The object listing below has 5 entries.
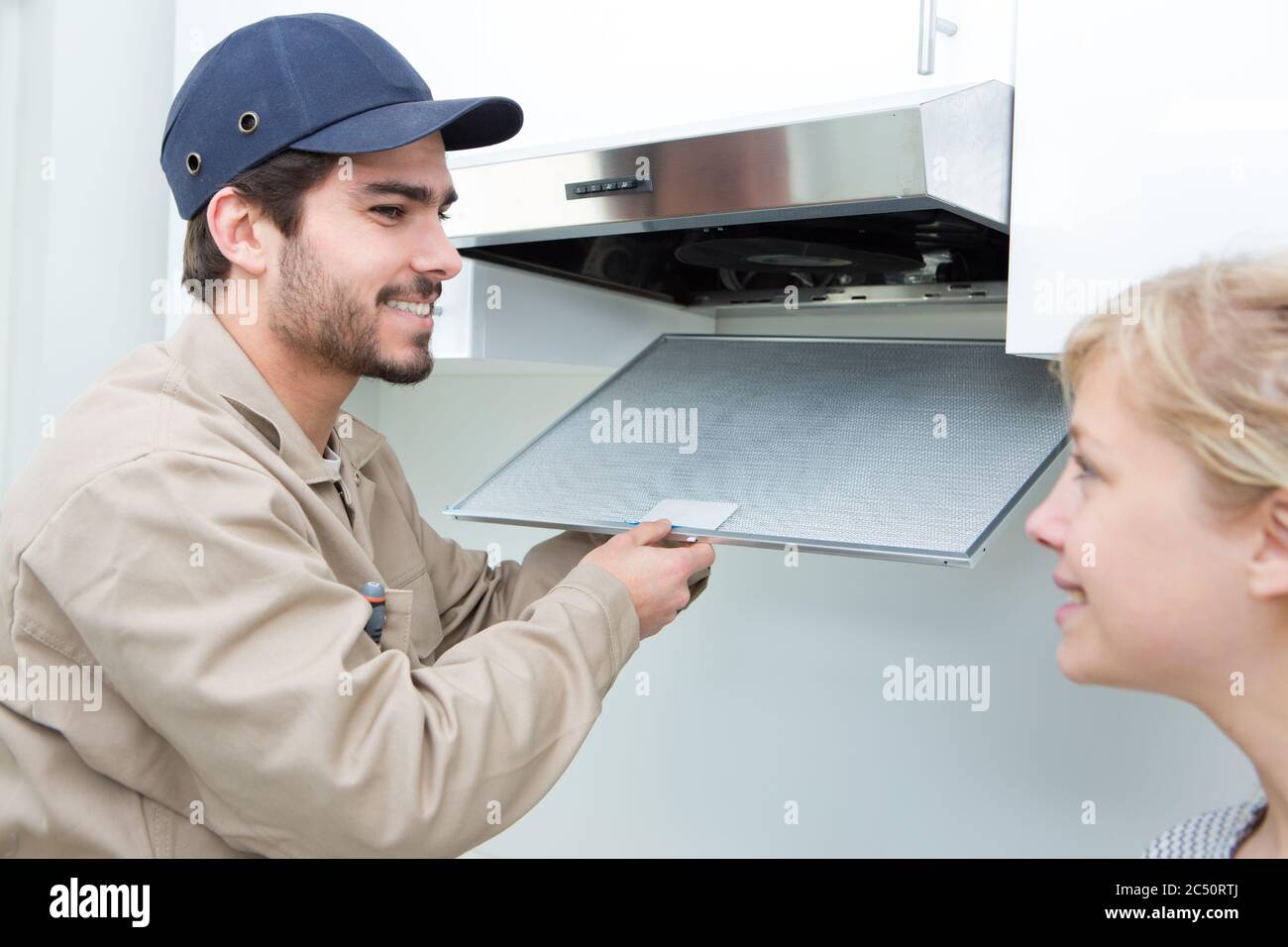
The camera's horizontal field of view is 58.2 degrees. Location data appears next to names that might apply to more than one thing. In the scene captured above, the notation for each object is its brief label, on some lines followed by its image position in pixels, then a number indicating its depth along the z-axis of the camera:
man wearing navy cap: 0.76
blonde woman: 0.61
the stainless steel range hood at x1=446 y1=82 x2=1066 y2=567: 0.89
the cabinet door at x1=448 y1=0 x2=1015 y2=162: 0.94
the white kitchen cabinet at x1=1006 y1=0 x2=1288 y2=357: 0.81
